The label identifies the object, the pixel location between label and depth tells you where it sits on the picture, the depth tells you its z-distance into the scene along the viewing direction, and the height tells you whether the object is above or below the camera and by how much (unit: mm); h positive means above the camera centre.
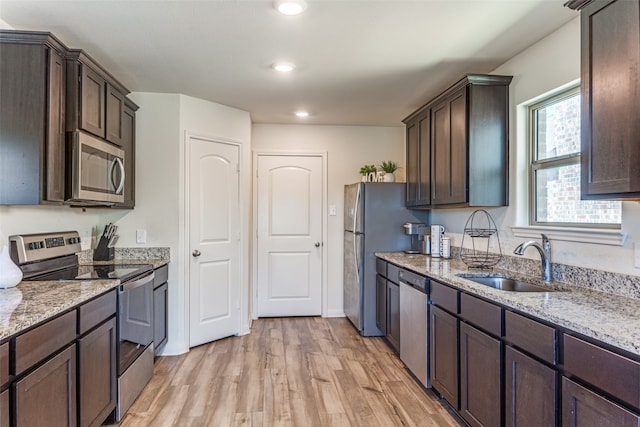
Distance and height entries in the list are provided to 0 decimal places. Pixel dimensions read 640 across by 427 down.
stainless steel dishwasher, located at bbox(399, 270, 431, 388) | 2775 -805
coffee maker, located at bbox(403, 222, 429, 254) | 4012 -172
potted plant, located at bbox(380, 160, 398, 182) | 4305 +501
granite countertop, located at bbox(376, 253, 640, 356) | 1307 -378
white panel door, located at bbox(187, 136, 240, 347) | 3729 -235
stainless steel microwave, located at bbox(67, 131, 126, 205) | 2346 +297
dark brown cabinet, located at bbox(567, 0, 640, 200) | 1537 +492
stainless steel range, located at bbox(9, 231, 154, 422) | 2402 -451
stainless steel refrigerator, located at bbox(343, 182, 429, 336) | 4090 -152
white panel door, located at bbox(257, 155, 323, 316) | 4824 -231
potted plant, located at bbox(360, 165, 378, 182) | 4449 +511
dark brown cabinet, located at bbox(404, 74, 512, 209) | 2799 +554
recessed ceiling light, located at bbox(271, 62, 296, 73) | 2891 +1113
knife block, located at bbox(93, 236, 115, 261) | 3281 -292
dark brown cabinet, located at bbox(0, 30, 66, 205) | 2086 +532
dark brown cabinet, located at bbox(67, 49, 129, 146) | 2344 +771
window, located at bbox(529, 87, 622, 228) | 2227 +291
